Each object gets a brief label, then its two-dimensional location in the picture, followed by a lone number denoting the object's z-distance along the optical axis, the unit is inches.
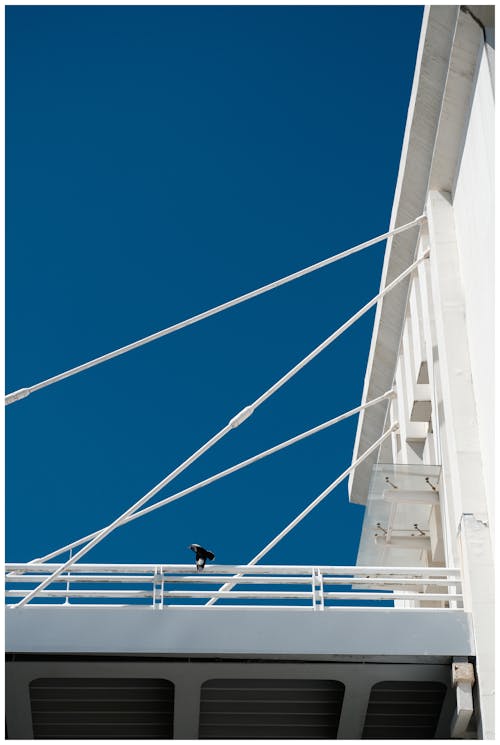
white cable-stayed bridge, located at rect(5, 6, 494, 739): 521.0
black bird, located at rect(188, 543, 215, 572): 546.9
